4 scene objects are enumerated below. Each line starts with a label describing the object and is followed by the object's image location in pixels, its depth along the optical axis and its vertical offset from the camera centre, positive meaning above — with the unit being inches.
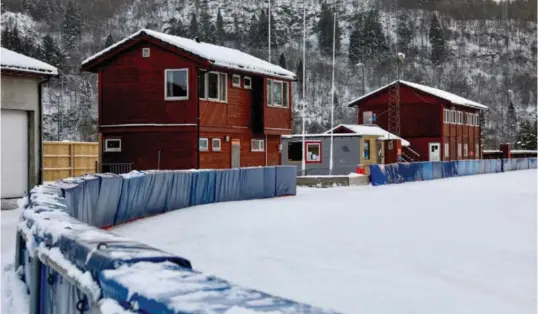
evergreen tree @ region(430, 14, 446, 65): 7342.5 +1152.9
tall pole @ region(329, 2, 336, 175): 1604.7 -13.8
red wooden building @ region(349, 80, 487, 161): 2240.4 +113.8
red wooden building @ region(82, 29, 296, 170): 1194.0 +86.4
